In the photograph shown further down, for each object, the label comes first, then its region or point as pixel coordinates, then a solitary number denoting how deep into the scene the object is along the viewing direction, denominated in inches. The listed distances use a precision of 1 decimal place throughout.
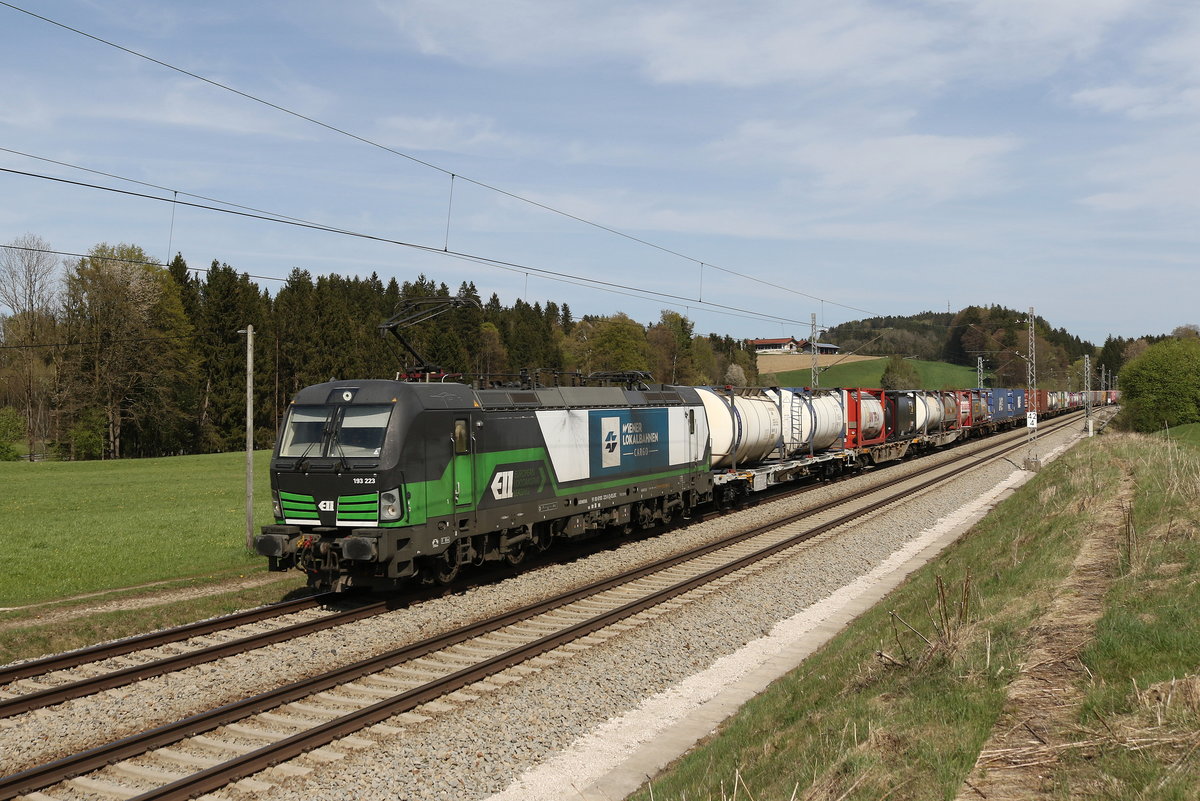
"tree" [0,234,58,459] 2411.4
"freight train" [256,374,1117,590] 557.6
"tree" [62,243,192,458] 2317.9
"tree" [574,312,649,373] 3767.2
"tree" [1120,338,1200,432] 1819.6
